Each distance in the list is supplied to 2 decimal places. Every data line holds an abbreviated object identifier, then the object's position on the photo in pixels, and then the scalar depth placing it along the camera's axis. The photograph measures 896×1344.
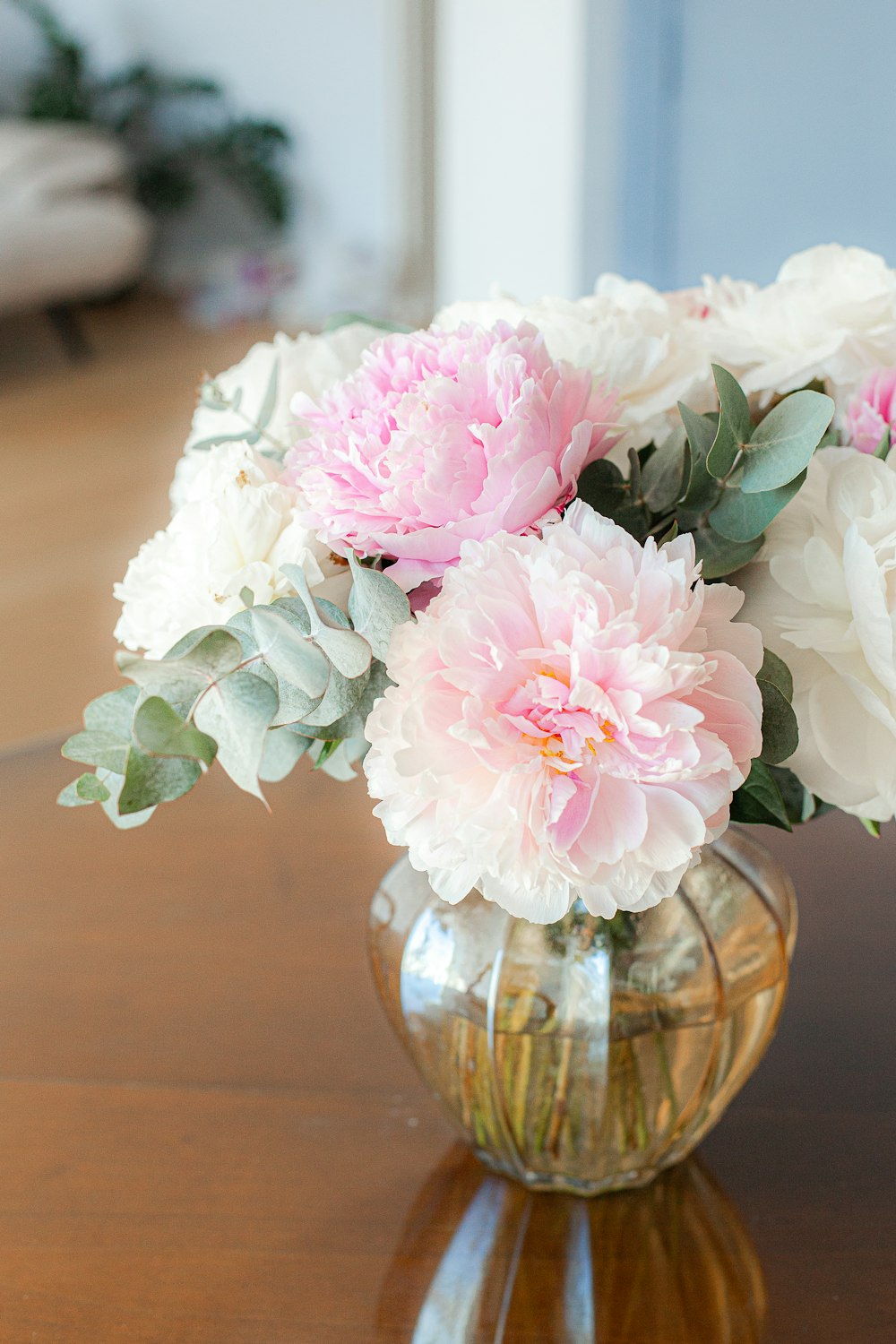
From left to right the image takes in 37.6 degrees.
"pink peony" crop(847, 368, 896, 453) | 0.42
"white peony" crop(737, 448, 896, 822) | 0.38
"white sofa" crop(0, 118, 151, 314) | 3.34
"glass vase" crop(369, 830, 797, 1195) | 0.48
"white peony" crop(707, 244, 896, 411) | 0.44
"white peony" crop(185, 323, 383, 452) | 0.49
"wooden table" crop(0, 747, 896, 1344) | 0.47
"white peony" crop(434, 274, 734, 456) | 0.42
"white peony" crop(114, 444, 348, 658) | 0.39
